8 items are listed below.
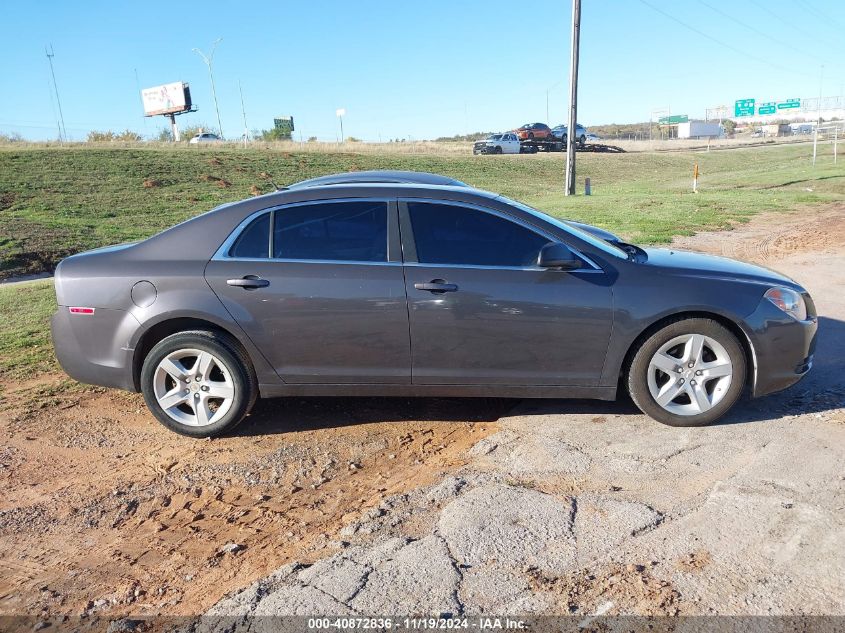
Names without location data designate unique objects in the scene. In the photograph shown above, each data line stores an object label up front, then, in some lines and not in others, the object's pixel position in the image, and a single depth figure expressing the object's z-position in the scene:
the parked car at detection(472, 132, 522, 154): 45.78
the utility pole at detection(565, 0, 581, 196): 22.92
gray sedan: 4.46
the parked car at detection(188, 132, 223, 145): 55.54
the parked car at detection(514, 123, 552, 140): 49.75
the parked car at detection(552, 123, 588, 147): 51.34
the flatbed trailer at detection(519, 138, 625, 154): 49.00
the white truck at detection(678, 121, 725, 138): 95.75
